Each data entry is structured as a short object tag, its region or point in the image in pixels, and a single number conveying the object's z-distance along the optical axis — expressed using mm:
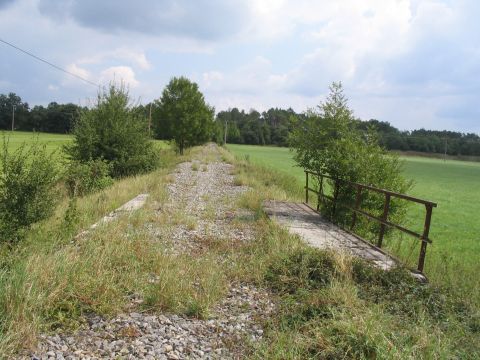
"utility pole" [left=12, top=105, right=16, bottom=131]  80250
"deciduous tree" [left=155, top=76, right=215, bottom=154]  40000
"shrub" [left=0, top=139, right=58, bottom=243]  6871
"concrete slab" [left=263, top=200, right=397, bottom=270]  7453
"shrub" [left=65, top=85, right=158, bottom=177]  18984
